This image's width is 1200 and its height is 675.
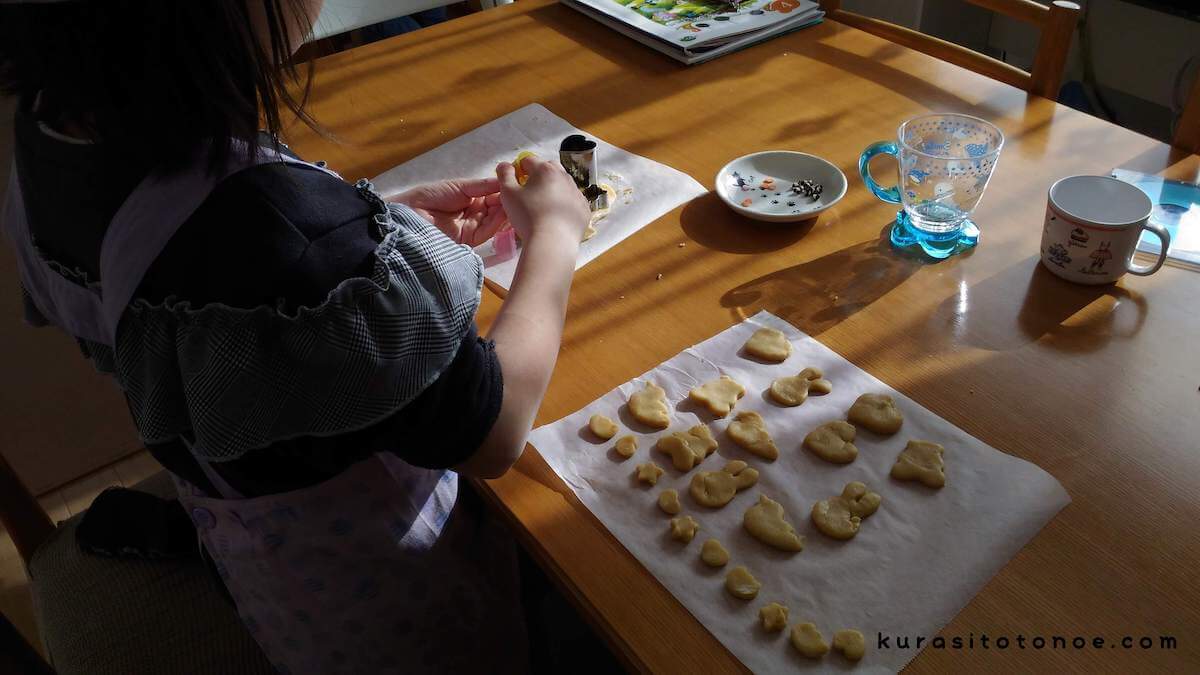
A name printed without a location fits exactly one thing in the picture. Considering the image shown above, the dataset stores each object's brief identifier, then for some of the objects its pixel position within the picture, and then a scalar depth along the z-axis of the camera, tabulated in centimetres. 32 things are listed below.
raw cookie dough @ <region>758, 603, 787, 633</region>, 61
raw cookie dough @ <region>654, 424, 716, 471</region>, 74
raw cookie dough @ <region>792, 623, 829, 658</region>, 60
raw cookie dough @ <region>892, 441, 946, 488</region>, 70
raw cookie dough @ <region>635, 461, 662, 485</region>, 73
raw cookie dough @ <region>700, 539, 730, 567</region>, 66
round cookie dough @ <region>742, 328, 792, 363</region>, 83
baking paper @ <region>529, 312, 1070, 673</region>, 62
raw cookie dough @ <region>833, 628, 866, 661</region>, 59
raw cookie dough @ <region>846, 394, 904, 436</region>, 75
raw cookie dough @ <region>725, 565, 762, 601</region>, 63
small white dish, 101
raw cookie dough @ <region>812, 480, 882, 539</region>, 67
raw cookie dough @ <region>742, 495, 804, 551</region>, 67
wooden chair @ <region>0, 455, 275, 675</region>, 94
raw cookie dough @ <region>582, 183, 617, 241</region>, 102
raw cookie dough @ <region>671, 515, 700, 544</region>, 68
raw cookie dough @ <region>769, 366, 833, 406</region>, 79
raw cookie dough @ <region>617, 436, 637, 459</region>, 75
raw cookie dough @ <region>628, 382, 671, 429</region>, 78
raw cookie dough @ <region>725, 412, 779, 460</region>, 74
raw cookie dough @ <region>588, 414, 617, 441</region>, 77
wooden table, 63
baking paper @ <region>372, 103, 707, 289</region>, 102
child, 56
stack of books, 135
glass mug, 91
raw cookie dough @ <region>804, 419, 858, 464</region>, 73
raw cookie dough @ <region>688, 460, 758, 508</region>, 71
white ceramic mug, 84
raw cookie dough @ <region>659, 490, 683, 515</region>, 70
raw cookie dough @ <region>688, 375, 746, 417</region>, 79
